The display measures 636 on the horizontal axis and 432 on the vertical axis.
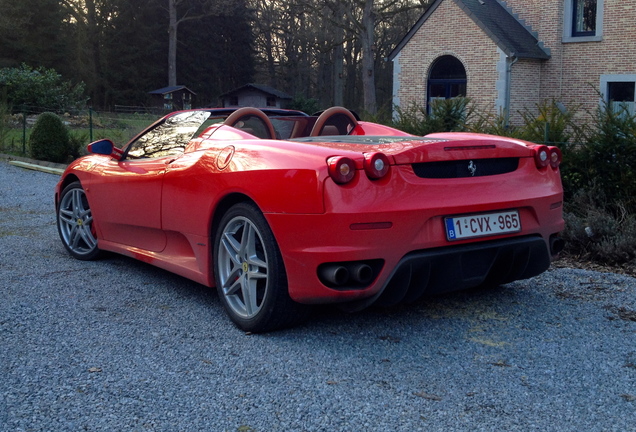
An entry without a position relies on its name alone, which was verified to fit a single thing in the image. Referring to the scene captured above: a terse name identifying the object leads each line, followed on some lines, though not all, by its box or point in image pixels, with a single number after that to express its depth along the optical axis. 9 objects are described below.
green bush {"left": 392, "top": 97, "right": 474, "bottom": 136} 10.51
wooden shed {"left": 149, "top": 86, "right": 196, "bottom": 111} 50.54
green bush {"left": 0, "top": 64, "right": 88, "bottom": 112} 36.47
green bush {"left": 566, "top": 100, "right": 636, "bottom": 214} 7.21
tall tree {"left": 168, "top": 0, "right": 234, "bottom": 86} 53.91
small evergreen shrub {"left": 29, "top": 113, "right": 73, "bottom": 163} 18.11
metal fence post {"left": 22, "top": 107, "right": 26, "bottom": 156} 20.61
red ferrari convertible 3.85
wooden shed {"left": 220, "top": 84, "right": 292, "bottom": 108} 51.62
